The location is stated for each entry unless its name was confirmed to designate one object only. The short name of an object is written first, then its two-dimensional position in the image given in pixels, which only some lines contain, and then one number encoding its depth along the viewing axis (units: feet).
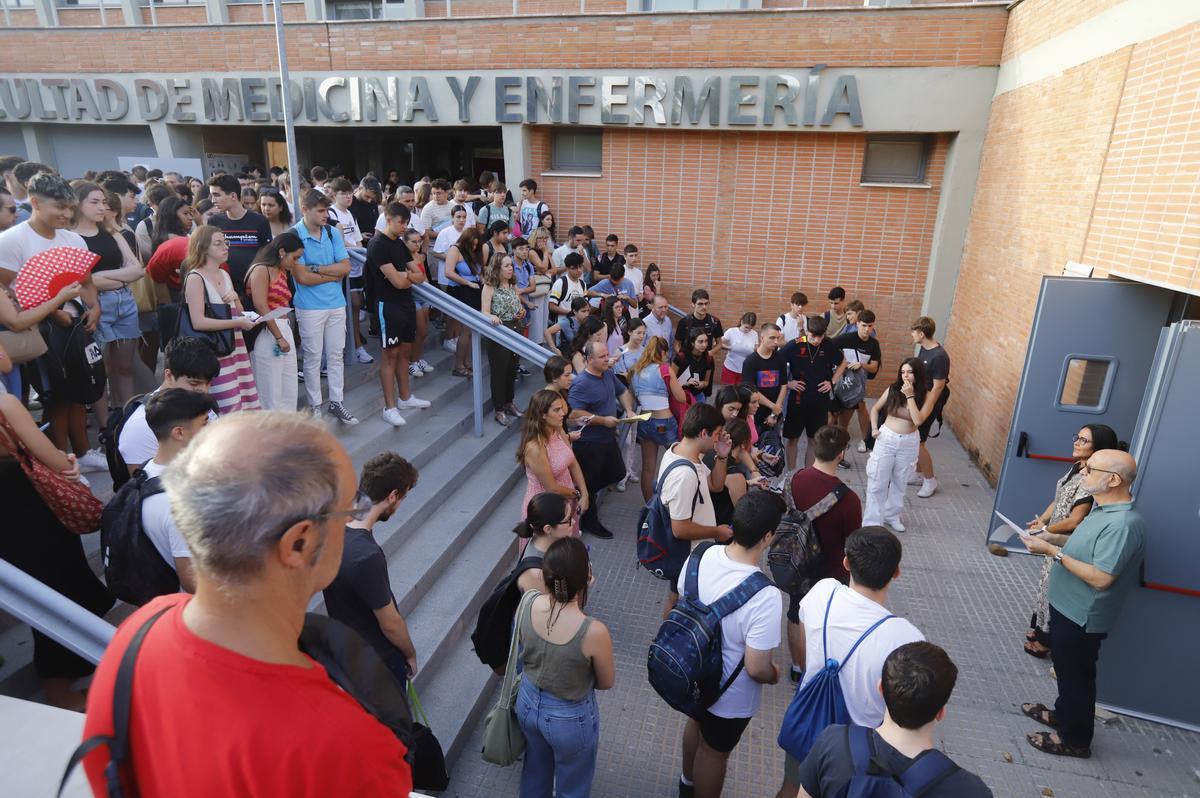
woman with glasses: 14.32
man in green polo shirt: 12.21
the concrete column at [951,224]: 31.01
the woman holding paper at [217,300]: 13.89
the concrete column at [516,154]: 35.65
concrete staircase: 12.68
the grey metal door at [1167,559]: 12.89
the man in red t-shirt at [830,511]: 12.94
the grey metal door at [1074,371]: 18.37
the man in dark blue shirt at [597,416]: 18.45
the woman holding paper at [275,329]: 15.80
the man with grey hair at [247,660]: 3.61
